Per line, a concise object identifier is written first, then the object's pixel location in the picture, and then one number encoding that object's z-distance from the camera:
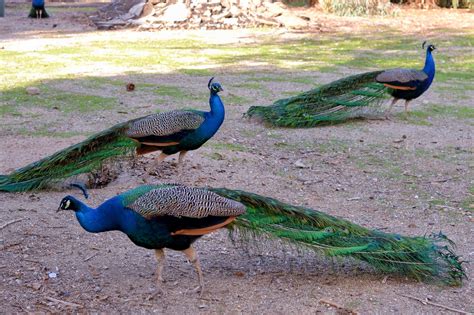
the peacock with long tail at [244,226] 3.75
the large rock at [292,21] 18.78
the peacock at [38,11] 20.91
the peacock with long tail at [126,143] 5.55
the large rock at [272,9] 19.25
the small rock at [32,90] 9.96
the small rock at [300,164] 6.99
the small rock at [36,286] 4.07
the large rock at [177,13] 18.53
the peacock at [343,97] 8.52
